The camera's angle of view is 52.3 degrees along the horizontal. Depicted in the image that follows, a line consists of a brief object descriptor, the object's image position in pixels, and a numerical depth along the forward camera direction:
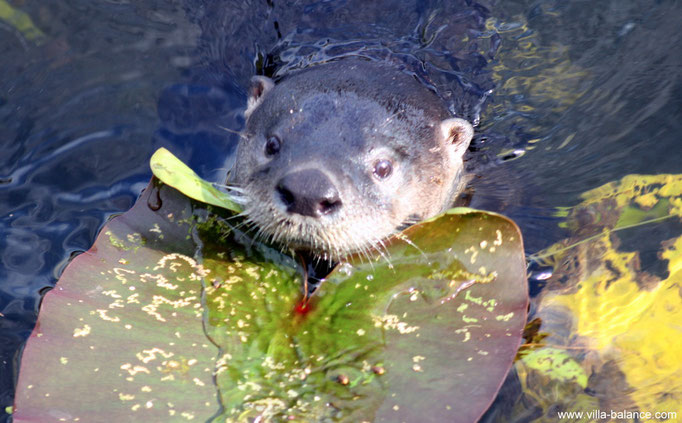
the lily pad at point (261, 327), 2.27
